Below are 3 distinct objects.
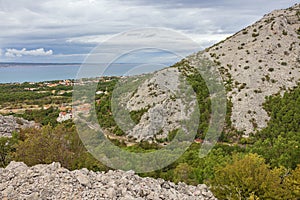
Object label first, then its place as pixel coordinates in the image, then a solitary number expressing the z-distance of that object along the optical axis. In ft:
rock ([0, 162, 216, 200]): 38.24
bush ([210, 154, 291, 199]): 49.19
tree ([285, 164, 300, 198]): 50.70
